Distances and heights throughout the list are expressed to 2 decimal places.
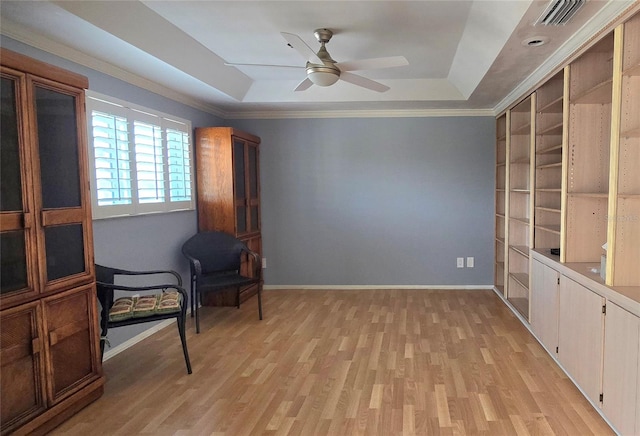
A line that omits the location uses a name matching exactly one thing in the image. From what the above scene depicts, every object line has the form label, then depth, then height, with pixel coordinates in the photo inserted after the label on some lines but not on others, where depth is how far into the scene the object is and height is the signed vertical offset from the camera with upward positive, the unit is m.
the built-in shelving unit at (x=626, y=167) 2.01 +0.11
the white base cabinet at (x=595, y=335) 1.87 -0.83
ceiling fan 2.70 +0.88
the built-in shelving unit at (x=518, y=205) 4.06 -0.16
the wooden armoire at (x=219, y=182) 4.27 +0.14
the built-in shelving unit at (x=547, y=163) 3.32 +0.21
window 2.92 +0.31
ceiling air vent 1.96 +0.91
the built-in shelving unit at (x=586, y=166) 2.68 +0.15
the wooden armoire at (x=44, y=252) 1.93 -0.28
